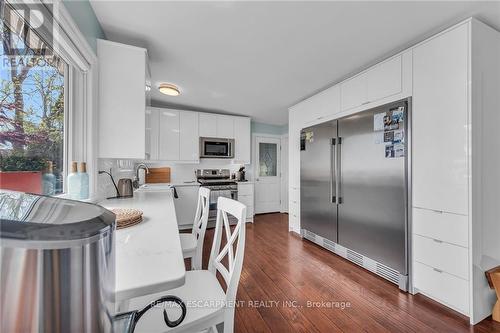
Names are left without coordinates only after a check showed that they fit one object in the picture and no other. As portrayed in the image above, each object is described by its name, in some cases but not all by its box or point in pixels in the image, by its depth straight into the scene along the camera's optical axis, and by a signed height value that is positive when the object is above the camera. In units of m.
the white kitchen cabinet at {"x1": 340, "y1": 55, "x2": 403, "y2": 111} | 2.00 +0.90
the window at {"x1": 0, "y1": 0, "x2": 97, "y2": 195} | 0.91 +0.41
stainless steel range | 3.94 -0.35
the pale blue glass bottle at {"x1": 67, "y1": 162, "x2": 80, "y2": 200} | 1.34 -0.11
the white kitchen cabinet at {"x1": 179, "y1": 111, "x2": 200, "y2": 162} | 3.95 +0.59
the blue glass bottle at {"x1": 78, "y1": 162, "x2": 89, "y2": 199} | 1.37 -0.10
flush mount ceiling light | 2.82 +1.10
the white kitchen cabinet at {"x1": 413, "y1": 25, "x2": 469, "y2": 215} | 1.55 +0.36
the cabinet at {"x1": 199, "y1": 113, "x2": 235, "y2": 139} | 4.13 +0.86
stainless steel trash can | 0.26 -0.14
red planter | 0.88 -0.07
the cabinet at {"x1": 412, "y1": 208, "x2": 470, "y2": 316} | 1.54 -0.74
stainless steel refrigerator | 1.93 -0.24
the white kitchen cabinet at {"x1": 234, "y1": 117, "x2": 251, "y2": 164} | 4.42 +0.59
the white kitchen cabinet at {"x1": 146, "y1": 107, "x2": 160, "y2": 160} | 3.73 +0.64
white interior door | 5.07 -0.21
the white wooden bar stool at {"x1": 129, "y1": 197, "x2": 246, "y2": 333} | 0.82 -0.62
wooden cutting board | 3.97 -0.17
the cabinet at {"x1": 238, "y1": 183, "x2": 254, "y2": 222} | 4.30 -0.62
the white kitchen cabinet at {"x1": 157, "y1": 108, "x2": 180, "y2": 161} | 3.80 +0.60
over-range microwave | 4.11 +0.40
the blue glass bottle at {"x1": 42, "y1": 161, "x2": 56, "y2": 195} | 1.16 -0.08
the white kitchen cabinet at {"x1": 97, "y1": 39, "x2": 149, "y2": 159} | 1.68 +0.57
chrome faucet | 2.92 -0.20
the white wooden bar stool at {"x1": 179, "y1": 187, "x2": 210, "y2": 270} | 1.57 -0.61
